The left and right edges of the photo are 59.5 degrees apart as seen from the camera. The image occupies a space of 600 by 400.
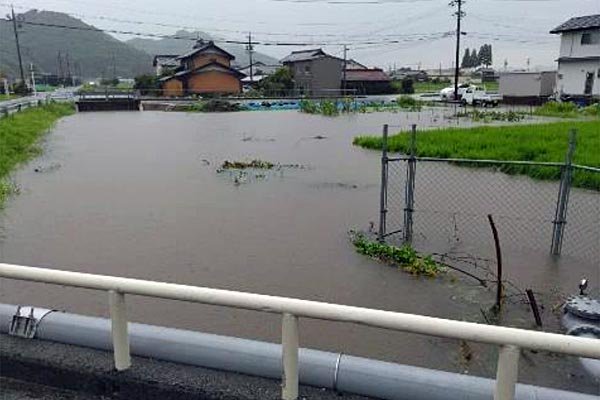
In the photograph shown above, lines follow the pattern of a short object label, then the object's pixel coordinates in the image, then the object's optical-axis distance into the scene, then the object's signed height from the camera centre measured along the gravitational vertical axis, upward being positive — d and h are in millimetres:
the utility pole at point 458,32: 44925 +4398
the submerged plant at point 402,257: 5531 -1906
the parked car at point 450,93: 42600 -898
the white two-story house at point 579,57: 33344 +1518
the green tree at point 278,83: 48000 +61
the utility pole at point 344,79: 54000 +410
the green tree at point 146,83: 50500 +134
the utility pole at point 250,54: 61775 +3559
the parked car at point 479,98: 36156 -1128
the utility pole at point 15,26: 47938 +5421
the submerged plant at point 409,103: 35219 -1415
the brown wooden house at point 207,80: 49688 +394
